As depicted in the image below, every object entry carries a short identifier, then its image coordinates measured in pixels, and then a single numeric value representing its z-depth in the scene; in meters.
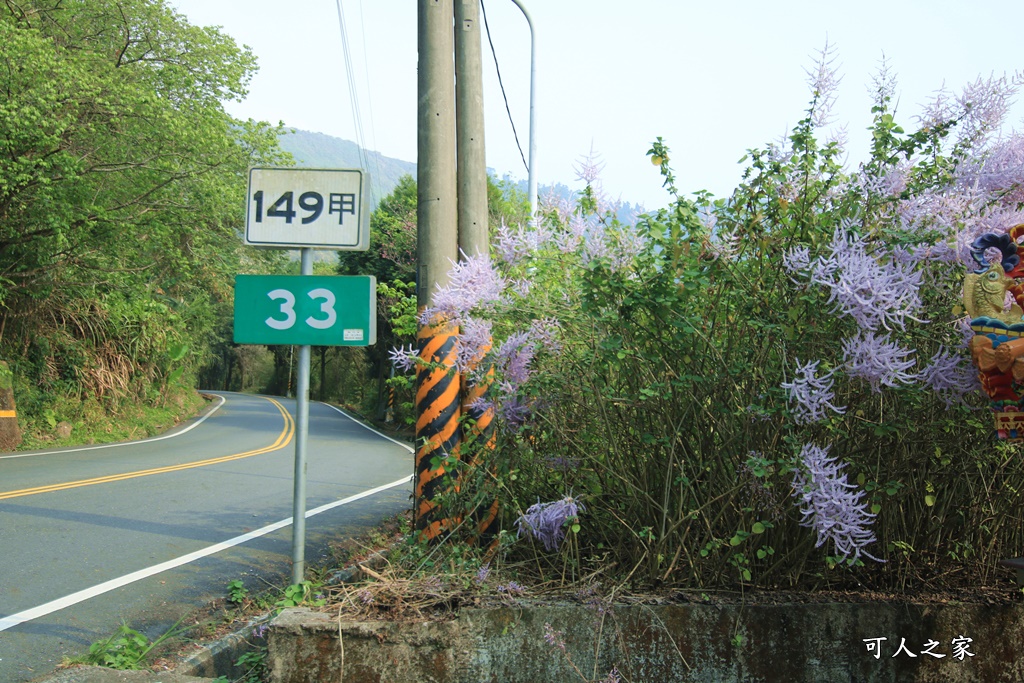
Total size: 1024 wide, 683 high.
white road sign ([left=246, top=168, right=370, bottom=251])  5.55
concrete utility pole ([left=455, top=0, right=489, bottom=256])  6.44
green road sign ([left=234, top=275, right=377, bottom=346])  5.34
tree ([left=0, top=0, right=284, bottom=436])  16.67
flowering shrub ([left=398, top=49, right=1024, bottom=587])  4.07
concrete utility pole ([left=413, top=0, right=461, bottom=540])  5.95
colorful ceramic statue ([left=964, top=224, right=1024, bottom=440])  3.74
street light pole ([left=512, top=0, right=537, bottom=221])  17.00
